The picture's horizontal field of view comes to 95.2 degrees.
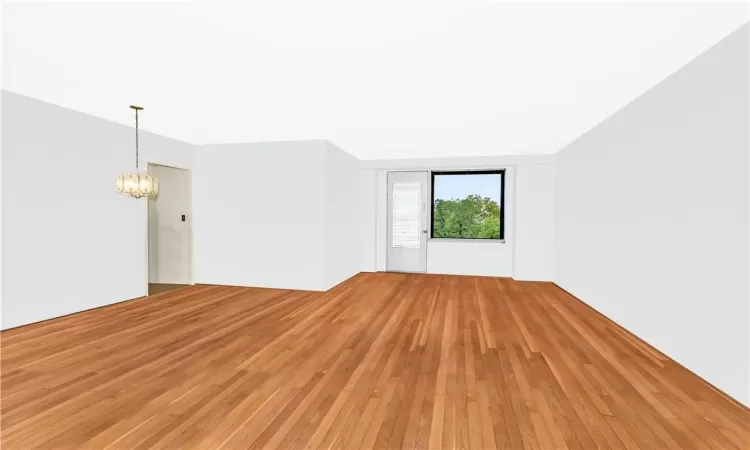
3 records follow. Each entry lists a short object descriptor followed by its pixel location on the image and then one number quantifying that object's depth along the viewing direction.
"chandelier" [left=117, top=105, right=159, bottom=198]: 4.57
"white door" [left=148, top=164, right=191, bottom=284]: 6.48
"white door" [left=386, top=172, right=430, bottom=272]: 8.20
